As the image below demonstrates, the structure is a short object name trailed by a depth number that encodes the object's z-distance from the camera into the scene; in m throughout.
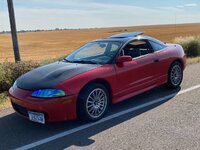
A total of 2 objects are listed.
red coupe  4.51
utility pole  7.65
